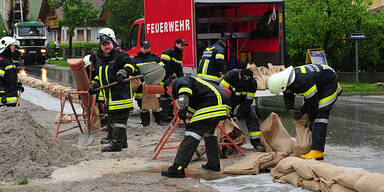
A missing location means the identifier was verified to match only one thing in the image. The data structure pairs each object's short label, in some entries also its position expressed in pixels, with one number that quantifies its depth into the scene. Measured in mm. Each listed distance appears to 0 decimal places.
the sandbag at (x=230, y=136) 7793
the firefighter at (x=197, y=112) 6473
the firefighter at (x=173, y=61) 11242
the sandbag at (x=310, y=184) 5597
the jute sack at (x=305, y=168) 5734
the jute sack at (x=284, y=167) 6062
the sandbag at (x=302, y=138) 7340
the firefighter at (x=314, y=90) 7180
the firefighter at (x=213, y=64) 9916
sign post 17672
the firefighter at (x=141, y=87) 10883
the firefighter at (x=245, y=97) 7621
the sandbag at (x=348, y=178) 5125
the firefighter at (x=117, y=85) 8320
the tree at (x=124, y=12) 36750
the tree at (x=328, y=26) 19547
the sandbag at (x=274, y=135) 7600
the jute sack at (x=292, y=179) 5871
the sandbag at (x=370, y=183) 4809
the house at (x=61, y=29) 59875
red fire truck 11641
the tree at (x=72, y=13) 39062
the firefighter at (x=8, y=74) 9195
